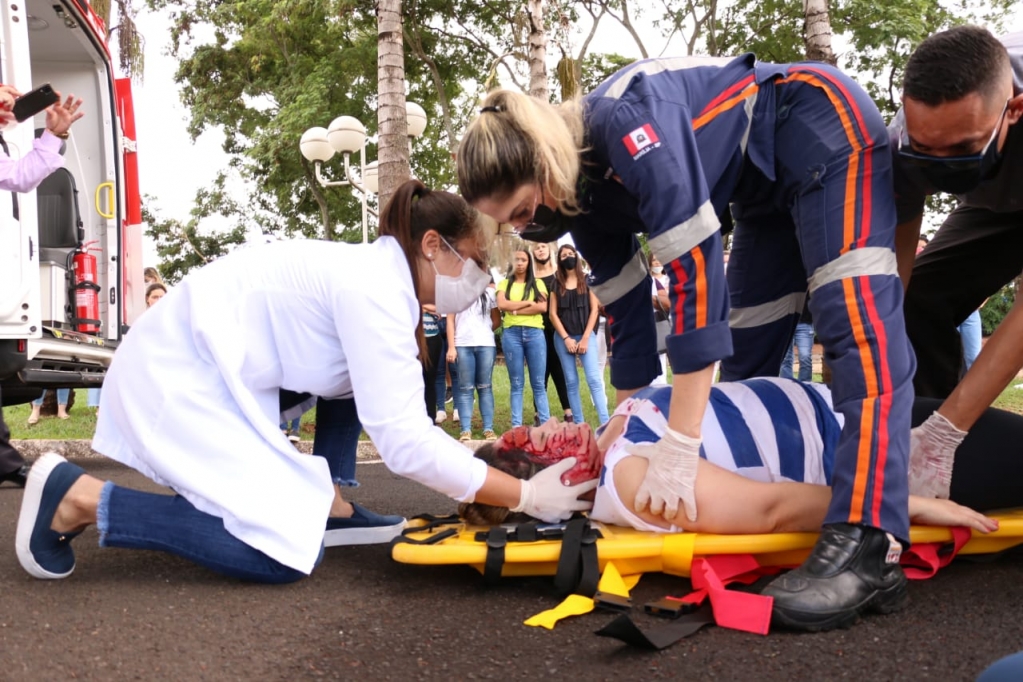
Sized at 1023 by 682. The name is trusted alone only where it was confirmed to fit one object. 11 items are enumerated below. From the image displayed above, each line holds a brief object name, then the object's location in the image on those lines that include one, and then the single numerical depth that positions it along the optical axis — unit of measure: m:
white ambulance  4.24
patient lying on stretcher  2.30
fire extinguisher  5.30
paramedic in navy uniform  2.13
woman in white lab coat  2.32
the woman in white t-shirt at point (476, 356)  6.67
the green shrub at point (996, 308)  16.30
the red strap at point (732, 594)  2.02
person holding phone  3.85
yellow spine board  2.26
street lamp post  10.06
